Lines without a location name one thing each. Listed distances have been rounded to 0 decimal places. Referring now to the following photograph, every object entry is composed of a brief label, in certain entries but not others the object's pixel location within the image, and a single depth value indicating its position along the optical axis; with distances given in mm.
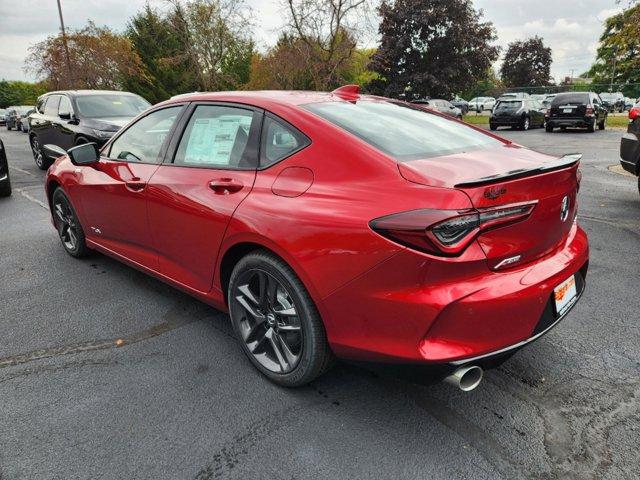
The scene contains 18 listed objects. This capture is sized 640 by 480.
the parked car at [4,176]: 7586
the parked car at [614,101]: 37312
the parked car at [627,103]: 41194
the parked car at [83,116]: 9312
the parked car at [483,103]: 45412
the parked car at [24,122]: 27906
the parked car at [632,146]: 6082
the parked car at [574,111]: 18906
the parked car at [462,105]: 36750
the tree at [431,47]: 32438
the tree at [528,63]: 61500
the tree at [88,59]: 29814
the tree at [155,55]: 39178
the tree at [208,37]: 30453
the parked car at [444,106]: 23327
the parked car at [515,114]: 20703
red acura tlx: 1909
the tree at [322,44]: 24922
